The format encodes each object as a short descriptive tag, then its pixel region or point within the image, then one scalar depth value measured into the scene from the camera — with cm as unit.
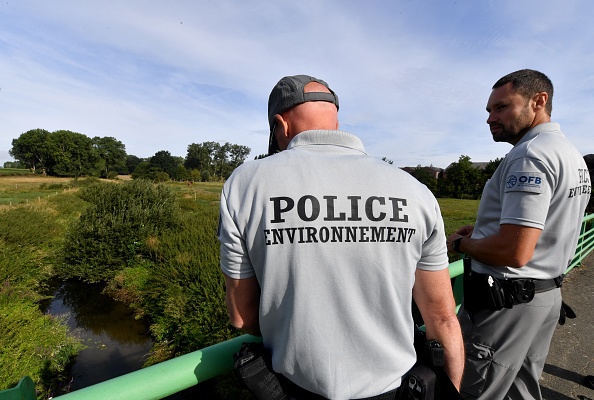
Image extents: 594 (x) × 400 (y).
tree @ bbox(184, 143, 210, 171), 12119
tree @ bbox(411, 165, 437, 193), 6219
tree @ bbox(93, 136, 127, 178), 9731
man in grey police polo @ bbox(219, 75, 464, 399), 102
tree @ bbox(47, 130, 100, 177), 8444
